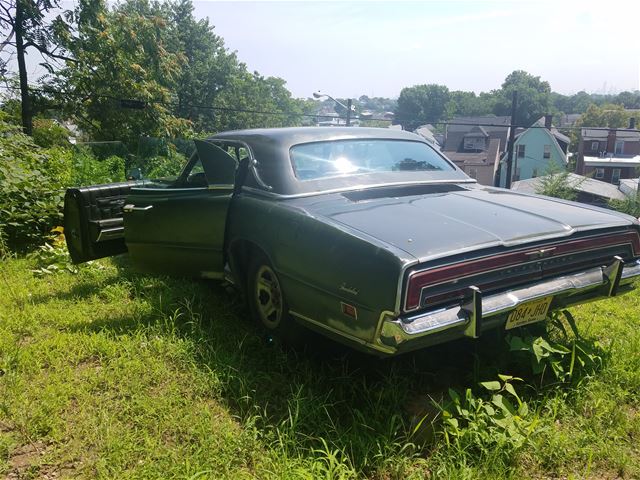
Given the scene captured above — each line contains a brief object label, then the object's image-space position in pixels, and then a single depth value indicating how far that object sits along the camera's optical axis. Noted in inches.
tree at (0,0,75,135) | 594.5
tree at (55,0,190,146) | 653.9
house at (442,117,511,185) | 1635.1
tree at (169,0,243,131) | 1642.5
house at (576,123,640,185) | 1604.3
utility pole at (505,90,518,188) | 741.3
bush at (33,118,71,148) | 625.2
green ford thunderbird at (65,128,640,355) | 94.2
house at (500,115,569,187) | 1674.5
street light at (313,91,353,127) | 695.5
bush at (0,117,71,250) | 245.1
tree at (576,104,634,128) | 2383.1
